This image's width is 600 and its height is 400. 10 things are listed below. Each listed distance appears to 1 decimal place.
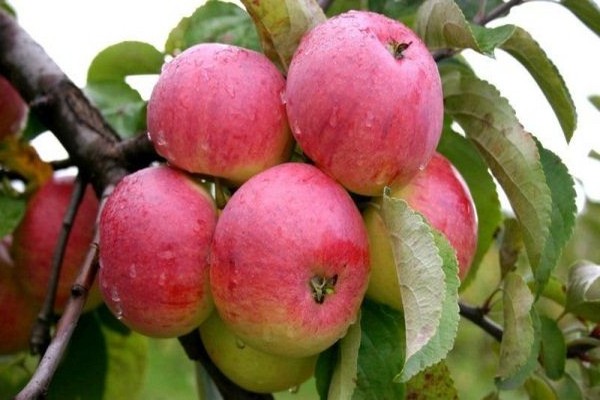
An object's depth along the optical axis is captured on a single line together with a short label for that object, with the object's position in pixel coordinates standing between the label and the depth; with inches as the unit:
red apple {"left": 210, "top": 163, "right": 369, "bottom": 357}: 29.5
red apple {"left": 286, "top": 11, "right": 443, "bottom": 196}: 30.0
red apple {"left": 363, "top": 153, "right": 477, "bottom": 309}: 30.9
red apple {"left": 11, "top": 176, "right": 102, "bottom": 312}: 36.4
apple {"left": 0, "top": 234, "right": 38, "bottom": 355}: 37.6
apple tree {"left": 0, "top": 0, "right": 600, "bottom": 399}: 29.7
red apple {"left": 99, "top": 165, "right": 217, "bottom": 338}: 30.6
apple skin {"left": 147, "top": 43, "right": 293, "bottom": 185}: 30.9
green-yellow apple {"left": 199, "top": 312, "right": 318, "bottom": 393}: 32.1
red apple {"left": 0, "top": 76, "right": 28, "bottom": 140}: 40.4
